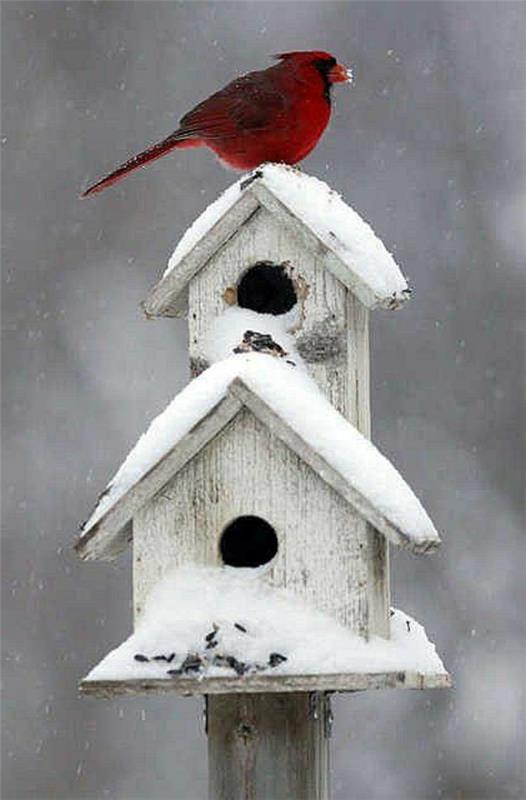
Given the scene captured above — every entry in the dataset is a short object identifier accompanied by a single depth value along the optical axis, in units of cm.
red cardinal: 982
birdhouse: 888
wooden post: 916
